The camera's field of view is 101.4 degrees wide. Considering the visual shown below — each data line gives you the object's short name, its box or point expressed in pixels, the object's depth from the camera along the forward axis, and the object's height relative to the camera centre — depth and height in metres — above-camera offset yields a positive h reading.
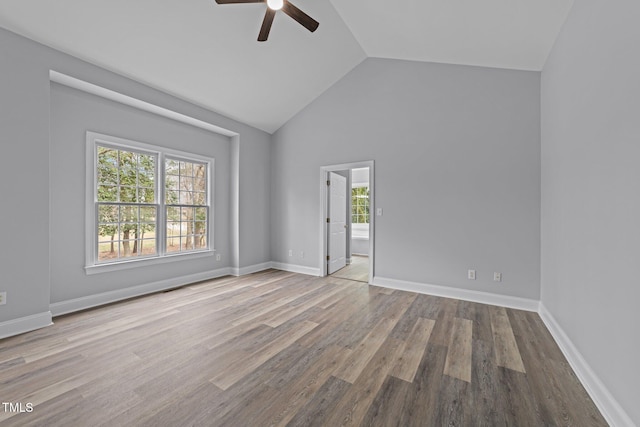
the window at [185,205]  4.24 +0.12
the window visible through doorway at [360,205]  7.83 +0.25
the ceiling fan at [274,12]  2.38 +1.92
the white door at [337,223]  5.18 -0.21
